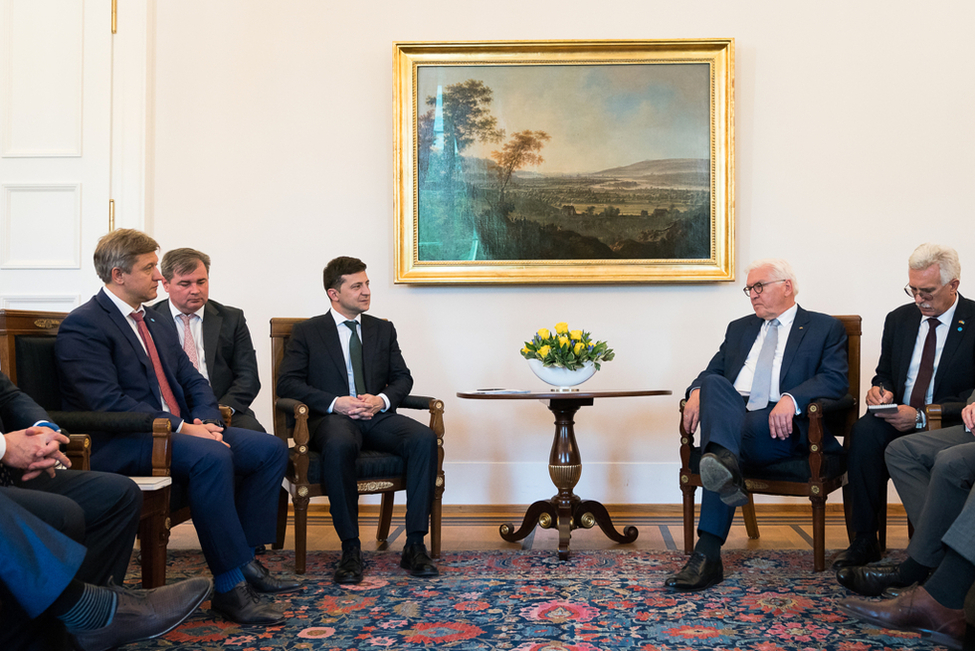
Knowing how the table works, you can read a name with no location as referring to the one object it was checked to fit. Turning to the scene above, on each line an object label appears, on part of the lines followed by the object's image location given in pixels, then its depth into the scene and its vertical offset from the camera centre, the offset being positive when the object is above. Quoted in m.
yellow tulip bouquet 3.79 -0.09
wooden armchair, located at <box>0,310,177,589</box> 2.64 -0.29
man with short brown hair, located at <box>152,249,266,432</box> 3.77 -0.01
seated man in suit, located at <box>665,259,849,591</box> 3.12 -0.26
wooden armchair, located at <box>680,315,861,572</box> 3.33 -0.60
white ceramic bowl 3.81 -0.21
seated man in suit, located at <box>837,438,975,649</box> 2.33 -0.70
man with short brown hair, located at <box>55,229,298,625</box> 2.76 -0.33
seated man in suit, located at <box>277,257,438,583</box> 3.39 -0.31
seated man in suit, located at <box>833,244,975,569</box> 3.36 -0.19
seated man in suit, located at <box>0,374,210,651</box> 1.88 -0.55
